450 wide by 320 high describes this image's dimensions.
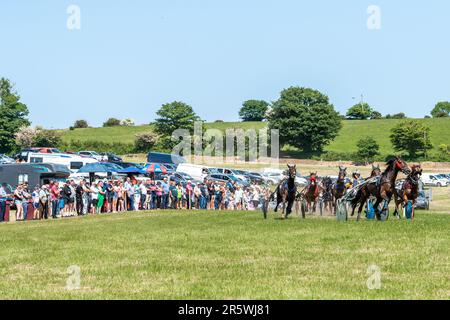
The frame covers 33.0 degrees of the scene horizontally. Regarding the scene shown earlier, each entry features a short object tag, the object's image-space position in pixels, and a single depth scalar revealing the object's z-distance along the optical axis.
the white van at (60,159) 73.21
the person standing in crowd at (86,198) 40.19
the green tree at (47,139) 126.25
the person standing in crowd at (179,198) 45.53
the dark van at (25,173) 47.91
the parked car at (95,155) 85.41
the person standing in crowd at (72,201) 39.17
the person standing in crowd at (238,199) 47.38
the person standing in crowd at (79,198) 39.75
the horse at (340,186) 34.12
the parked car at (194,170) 76.14
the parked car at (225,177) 68.13
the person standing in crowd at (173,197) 45.31
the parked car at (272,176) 79.11
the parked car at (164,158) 90.44
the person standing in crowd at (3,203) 36.31
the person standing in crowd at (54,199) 38.09
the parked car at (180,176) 63.44
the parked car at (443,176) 88.43
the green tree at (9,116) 126.38
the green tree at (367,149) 120.94
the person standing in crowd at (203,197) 46.94
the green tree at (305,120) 134.62
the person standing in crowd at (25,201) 37.09
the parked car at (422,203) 50.03
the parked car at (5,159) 76.06
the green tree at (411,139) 128.04
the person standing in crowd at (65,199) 38.84
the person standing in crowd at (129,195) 42.84
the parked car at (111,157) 91.06
